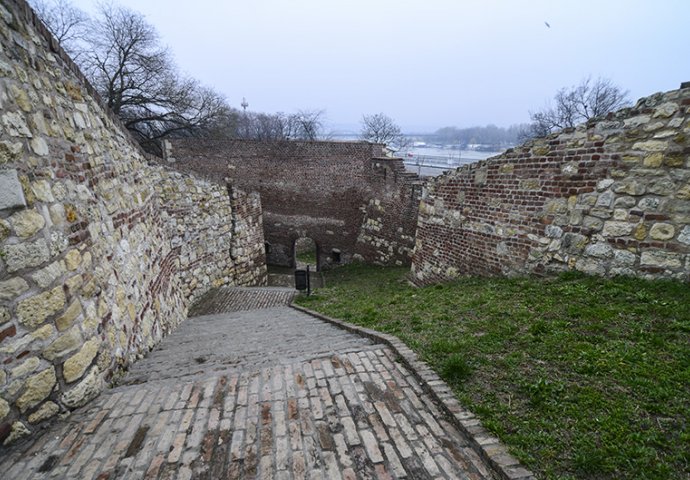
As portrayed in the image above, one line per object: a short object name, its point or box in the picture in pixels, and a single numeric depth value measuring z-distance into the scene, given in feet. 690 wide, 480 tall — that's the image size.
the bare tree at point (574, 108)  88.94
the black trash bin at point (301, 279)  31.22
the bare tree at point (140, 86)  57.57
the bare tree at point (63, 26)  54.05
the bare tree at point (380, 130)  129.18
